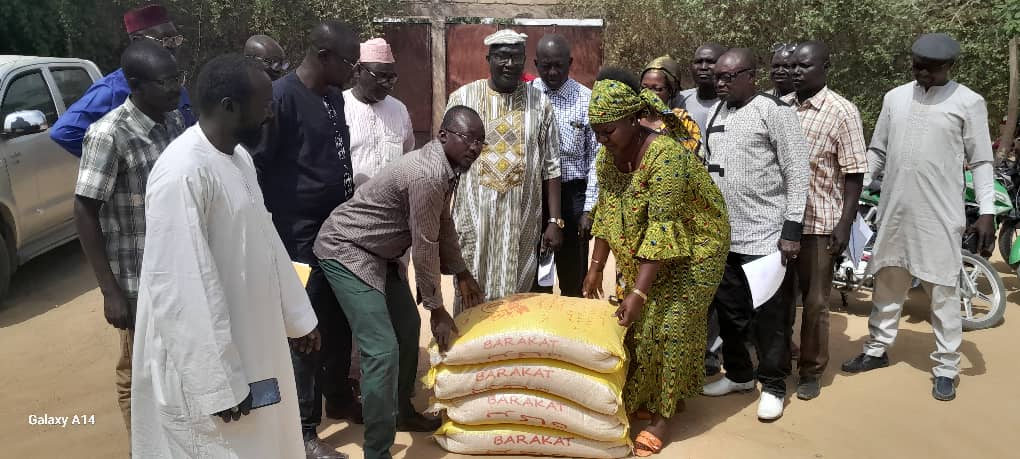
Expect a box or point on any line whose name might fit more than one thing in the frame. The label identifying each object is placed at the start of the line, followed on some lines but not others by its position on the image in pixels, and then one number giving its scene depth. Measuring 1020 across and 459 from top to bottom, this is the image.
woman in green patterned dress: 3.51
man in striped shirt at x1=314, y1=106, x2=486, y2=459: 3.24
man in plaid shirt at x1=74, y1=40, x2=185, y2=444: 2.93
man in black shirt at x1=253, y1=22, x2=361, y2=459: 3.52
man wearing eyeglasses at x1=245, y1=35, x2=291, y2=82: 4.78
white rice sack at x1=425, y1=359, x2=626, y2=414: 3.54
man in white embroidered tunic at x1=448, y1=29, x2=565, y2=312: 4.18
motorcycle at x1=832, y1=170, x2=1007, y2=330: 5.70
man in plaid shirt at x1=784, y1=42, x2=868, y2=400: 4.20
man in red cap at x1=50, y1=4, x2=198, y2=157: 3.73
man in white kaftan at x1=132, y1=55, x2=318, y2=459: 2.05
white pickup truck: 5.84
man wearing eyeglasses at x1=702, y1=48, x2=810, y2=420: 4.03
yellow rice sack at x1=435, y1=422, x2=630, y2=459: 3.64
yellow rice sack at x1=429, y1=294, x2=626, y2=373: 3.50
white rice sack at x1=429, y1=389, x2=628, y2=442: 3.59
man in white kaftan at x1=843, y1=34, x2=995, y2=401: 4.36
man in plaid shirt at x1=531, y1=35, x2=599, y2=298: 4.64
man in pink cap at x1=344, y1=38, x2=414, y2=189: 4.26
